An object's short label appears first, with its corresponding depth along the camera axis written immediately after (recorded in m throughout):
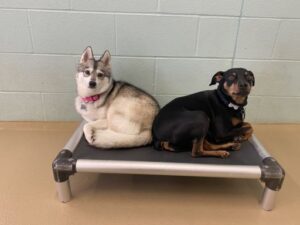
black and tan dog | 1.43
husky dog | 1.53
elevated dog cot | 1.36
